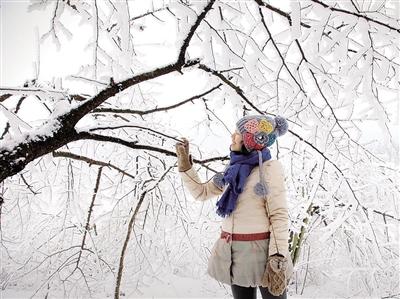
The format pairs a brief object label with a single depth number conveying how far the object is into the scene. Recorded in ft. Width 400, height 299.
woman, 6.11
